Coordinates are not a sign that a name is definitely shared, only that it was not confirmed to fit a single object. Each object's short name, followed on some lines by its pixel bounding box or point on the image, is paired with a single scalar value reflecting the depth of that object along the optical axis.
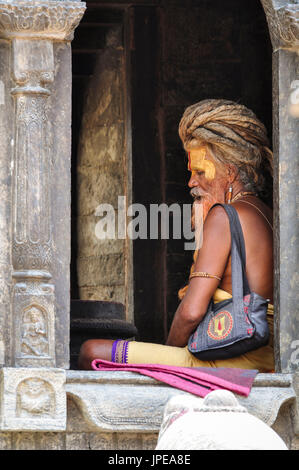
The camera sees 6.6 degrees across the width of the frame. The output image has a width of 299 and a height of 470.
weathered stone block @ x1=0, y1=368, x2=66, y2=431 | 12.75
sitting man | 14.10
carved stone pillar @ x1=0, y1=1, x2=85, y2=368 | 13.12
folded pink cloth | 13.07
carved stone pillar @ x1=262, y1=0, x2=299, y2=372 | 13.74
